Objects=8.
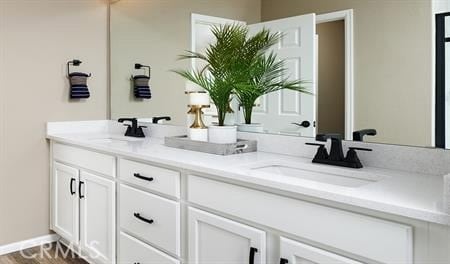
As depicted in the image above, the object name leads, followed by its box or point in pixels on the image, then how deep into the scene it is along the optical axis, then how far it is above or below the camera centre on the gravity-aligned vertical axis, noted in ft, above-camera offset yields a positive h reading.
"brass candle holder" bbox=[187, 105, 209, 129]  7.38 +0.15
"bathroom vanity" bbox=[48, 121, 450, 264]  3.49 -0.97
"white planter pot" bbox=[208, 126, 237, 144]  6.63 -0.18
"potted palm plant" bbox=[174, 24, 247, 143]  6.68 +0.86
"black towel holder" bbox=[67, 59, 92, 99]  9.52 +0.94
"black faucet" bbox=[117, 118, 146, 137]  9.17 -0.16
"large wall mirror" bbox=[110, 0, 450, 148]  4.86 +0.81
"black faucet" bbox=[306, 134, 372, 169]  5.19 -0.43
